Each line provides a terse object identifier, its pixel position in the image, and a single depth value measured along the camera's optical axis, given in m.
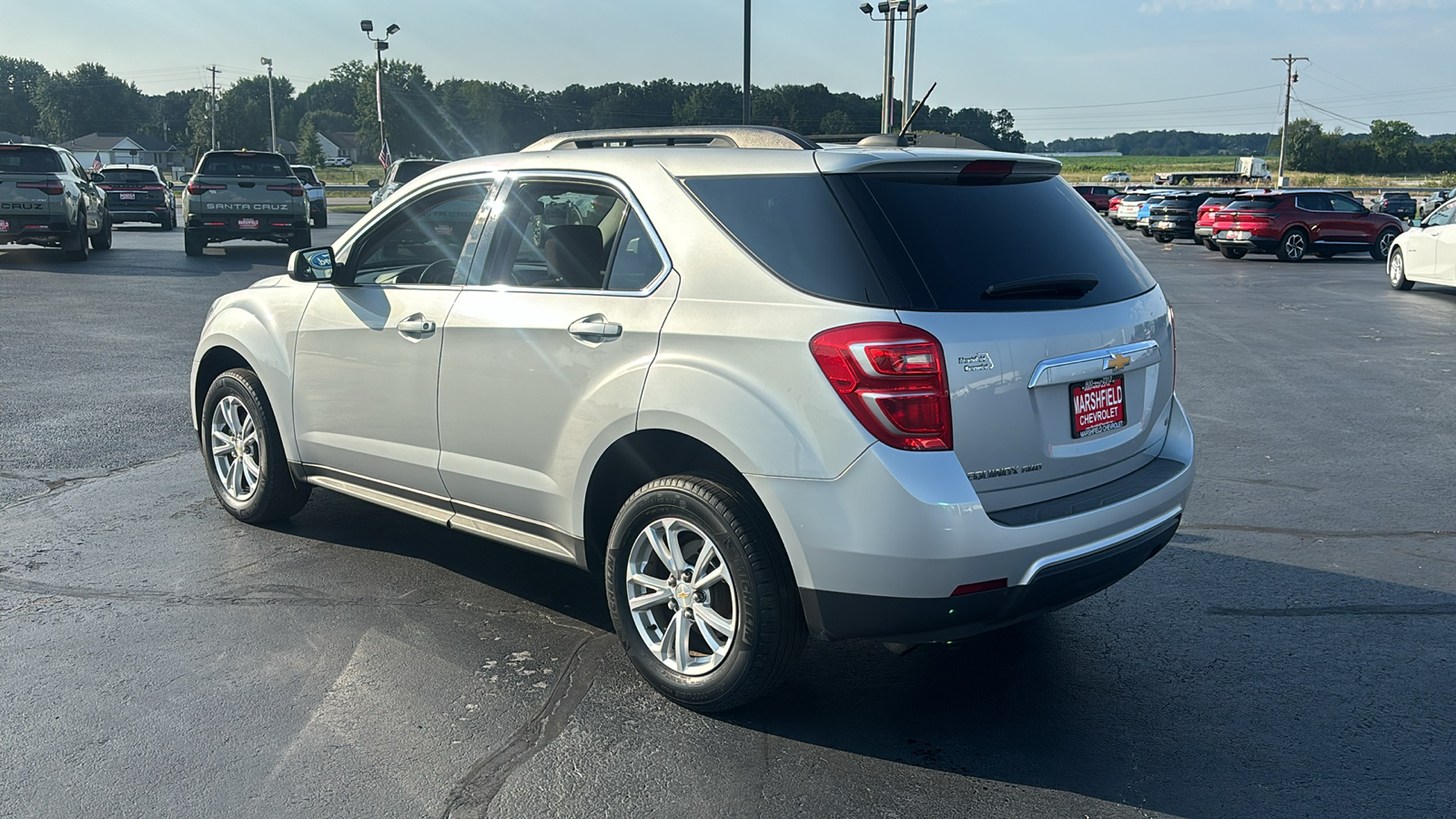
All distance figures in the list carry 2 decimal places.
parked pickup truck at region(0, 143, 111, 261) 19.00
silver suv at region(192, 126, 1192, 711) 3.35
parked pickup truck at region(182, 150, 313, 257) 21.78
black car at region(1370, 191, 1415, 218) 44.38
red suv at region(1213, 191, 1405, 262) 27.84
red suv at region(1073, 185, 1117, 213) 53.47
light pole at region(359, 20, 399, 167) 46.62
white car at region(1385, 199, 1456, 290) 17.73
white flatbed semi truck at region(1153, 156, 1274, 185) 57.47
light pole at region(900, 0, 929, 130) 38.47
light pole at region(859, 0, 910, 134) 33.31
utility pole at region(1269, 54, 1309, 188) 94.50
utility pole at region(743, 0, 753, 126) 25.70
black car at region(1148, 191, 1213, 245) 36.78
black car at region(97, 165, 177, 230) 30.80
